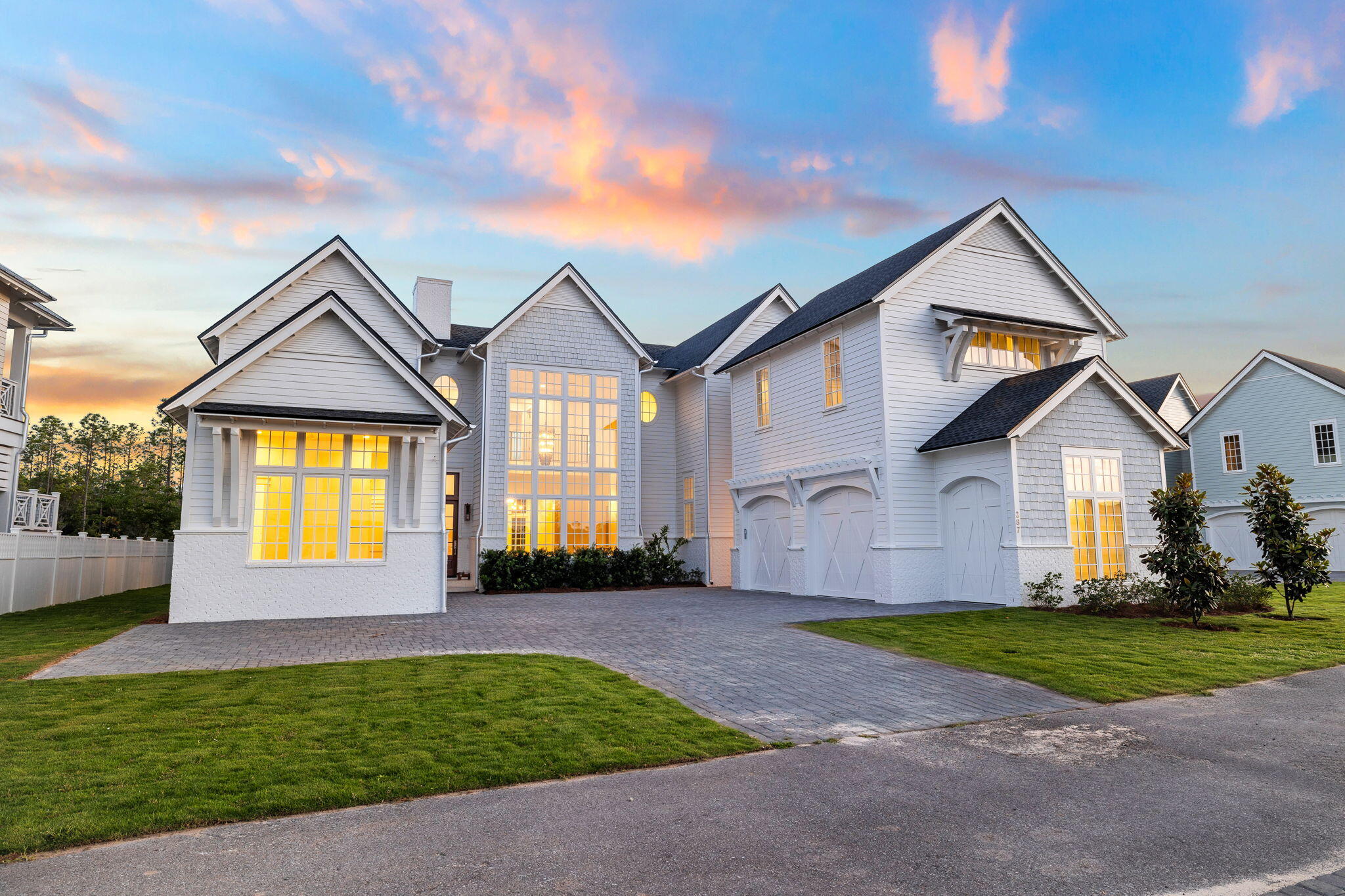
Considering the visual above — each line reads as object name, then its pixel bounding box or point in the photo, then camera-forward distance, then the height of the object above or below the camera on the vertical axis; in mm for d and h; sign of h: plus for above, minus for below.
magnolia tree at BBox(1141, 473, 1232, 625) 12727 -506
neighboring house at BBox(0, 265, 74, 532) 18281 +3759
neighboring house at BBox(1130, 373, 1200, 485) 33812 +5854
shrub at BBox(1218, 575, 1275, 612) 14938 -1439
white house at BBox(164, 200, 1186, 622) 15172 +2185
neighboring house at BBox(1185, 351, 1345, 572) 27203 +3437
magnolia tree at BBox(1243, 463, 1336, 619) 13461 -268
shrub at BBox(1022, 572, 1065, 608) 15320 -1343
